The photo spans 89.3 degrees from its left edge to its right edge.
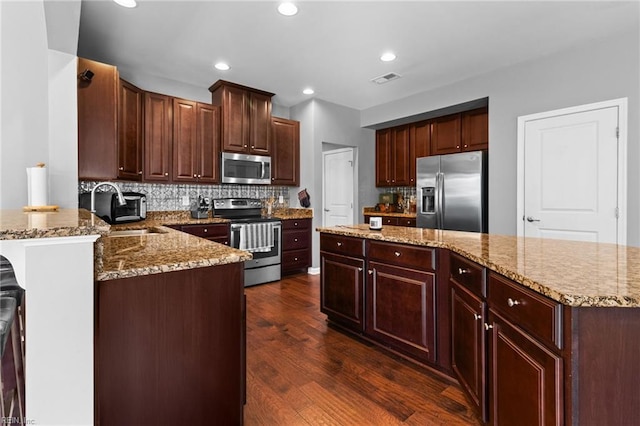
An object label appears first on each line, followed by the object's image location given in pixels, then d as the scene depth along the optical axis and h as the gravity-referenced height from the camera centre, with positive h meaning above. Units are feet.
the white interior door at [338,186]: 17.79 +1.33
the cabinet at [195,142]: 12.73 +2.75
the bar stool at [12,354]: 2.56 -1.26
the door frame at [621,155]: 9.37 +1.55
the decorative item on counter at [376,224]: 8.45 -0.39
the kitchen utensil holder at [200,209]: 13.19 +0.03
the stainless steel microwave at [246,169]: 13.85 +1.82
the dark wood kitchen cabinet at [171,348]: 3.64 -1.71
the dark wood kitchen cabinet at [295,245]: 14.85 -1.68
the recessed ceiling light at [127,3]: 7.67 +4.96
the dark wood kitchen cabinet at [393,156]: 16.80 +2.84
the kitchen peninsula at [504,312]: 2.97 -1.43
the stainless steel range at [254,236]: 13.19 -1.11
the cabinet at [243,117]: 13.57 +4.04
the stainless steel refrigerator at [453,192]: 12.86 +0.74
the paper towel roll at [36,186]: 5.46 +0.41
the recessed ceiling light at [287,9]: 7.91 +5.01
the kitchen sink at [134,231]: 9.64 -0.64
